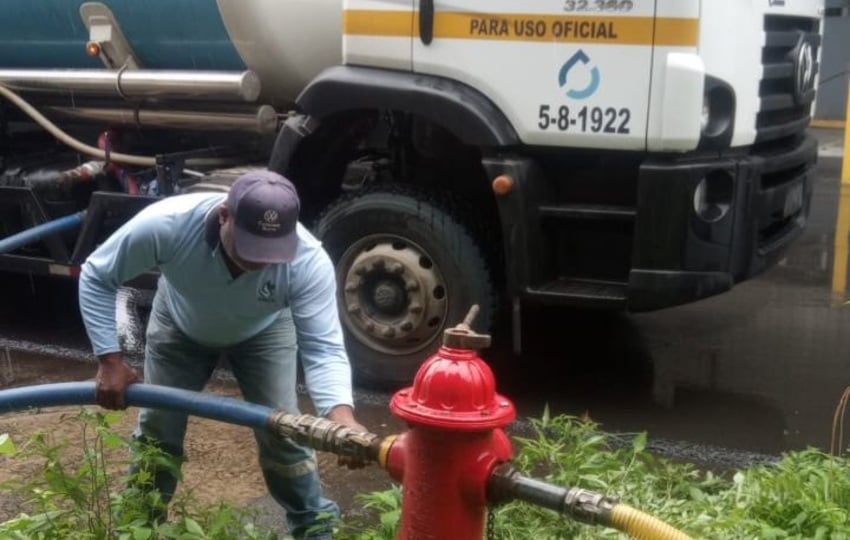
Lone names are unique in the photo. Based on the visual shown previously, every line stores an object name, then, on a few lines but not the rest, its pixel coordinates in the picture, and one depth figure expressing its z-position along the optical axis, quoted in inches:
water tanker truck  184.4
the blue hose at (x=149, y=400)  110.3
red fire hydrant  84.7
